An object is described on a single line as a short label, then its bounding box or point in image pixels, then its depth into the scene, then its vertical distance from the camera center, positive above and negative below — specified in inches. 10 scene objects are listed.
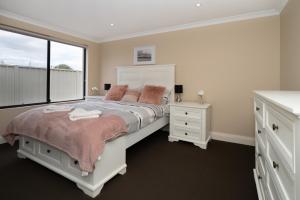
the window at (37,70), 120.6 +26.1
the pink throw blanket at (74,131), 60.1 -14.0
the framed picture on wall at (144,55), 153.4 +44.4
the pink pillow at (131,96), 137.4 +3.4
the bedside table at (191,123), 110.7 -16.7
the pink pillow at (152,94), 131.6 +5.0
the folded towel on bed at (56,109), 88.3 -5.4
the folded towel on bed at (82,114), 74.4 -7.3
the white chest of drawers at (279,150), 25.7 -10.8
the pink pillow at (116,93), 145.8 +6.3
